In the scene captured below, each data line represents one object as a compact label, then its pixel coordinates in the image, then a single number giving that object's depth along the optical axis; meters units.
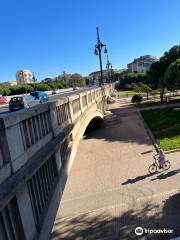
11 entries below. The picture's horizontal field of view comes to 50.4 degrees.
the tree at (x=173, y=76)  26.06
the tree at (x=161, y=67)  31.10
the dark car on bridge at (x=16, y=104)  14.42
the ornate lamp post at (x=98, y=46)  20.34
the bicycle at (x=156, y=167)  12.60
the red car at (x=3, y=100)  24.12
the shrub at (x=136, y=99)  34.79
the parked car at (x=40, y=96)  19.32
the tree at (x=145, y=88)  37.91
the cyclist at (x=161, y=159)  12.49
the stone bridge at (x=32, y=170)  3.63
